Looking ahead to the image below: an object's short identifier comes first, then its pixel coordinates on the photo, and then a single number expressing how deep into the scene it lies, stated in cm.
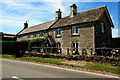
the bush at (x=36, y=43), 2649
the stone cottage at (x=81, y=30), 1942
